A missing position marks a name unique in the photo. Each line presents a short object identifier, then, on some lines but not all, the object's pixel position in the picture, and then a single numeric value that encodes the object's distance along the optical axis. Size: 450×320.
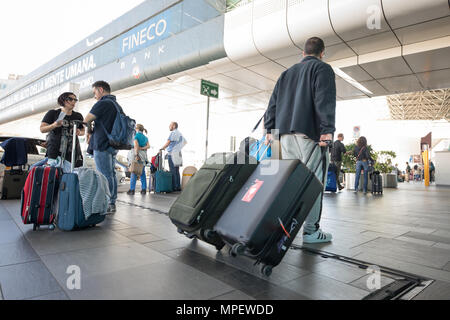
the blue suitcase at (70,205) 2.79
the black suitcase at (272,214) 1.53
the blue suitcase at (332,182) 8.48
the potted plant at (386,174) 12.20
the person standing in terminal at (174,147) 6.99
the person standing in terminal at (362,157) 8.09
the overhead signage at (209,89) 6.26
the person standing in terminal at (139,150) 6.09
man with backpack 3.63
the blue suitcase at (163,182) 6.93
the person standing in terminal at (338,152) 8.45
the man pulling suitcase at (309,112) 2.29
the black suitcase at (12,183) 5.29
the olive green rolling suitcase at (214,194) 1.94
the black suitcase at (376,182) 8.37
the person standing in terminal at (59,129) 3.32
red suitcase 2.77
